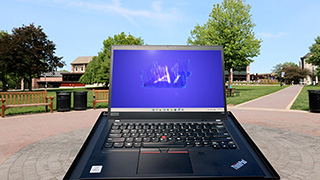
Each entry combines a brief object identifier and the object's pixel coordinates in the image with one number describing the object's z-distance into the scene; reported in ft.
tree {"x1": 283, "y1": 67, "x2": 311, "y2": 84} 267.39
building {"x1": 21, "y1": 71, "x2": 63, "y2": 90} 228.63
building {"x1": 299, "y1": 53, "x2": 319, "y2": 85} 275.32
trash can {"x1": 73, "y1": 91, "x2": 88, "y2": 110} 35.91
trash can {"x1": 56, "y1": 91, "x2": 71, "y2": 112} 34.12
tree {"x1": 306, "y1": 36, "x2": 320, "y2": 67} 137.72
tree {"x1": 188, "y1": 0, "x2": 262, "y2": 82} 88.84
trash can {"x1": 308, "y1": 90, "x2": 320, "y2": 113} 31.68
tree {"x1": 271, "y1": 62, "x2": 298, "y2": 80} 322.67
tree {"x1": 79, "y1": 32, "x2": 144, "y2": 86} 118.73
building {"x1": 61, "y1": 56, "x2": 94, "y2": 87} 229.86
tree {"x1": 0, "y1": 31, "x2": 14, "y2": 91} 100.22
